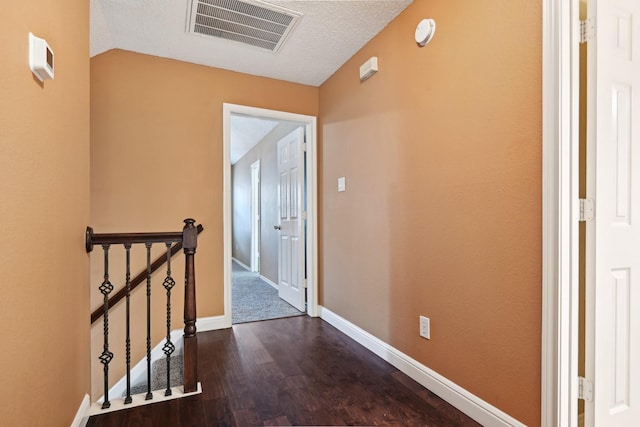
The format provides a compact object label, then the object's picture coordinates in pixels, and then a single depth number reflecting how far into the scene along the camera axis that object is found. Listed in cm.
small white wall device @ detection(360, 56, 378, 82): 243
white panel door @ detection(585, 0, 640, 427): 130
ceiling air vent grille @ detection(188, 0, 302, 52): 213
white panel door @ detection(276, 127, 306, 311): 353
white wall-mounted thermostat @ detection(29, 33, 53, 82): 104
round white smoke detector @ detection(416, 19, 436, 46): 189
